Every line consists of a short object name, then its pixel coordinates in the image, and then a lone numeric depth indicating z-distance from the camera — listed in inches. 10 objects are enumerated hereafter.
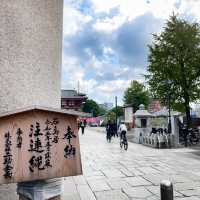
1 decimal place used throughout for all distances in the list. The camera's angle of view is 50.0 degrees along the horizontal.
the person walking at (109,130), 599.6
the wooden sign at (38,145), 96.4
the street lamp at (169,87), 626.6
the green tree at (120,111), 2067.0
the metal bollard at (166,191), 123.7
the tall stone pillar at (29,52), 126.2
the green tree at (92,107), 2625.9
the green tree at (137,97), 1571.7
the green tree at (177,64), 604.1
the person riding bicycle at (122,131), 443.4
